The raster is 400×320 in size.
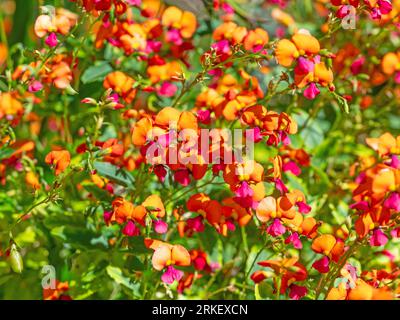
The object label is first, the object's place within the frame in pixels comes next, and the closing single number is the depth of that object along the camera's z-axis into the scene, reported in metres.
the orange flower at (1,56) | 0.64
